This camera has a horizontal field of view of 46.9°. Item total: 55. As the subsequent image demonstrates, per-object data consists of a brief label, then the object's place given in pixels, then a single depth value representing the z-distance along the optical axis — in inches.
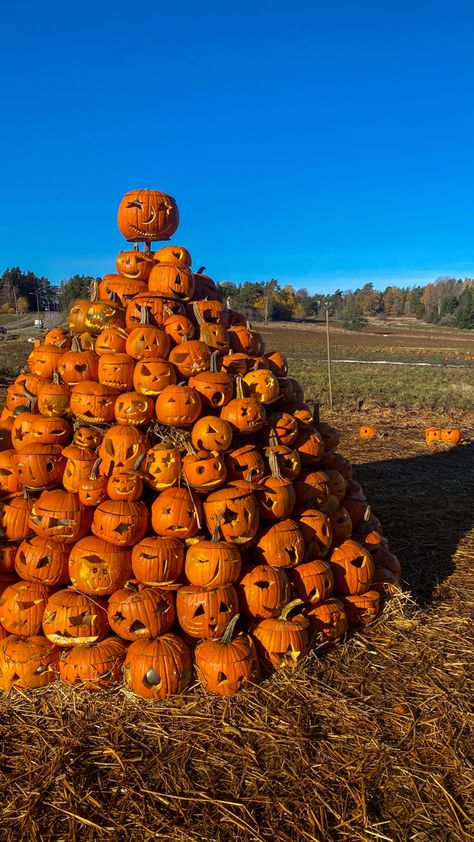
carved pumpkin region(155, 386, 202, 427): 164.4
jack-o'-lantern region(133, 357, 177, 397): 170.4
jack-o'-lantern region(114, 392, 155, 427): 167.2
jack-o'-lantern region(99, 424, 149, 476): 160.9
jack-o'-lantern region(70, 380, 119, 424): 169.8
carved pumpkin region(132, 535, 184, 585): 146.0
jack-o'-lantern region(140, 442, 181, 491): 160.7
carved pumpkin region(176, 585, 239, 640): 139.9
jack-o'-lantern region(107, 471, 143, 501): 154.6
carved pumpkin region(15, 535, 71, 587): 152.7
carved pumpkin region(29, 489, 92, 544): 154.6
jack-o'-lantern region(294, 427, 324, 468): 188.2
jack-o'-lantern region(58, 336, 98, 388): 181.0
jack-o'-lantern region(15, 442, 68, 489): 163.3
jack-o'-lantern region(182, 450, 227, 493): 158.6
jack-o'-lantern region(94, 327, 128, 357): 180.5
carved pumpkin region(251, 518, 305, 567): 155.9
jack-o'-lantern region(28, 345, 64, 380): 189.6
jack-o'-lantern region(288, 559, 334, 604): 156.3
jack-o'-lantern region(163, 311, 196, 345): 185.2
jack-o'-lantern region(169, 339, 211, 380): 178.1
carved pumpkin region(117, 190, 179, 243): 205.8
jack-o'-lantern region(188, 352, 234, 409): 173.5
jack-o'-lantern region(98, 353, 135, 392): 172.6
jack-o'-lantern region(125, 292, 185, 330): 189.2
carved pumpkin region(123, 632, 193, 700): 132.3
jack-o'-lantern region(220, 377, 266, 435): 170.4
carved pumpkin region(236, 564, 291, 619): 147.4
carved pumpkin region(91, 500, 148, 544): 150.6
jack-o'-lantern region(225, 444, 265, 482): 167.8
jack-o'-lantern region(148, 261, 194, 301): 193.0
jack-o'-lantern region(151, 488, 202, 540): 152.4
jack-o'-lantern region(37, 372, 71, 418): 177.2
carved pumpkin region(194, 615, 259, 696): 133.6
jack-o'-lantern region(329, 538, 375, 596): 167.8
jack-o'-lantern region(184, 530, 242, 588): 144.2
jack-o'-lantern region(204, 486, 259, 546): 152.6
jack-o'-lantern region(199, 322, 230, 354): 189.0
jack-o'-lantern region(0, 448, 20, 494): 170.6
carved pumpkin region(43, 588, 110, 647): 140.9
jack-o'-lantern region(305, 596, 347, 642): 154.5
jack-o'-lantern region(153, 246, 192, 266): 201.8
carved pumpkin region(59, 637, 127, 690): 136.3
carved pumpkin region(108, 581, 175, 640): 140.3
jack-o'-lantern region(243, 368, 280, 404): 181.2
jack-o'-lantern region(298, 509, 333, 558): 166.7
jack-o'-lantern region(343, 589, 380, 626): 167.3
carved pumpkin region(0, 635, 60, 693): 140.2
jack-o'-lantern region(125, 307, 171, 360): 175.2
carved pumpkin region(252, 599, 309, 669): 143.1
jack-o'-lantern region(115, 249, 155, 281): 202.2
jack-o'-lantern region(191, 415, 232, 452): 163.6
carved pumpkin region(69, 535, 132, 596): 146.7
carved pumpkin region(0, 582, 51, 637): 147.3
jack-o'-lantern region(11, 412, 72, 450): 172.7
